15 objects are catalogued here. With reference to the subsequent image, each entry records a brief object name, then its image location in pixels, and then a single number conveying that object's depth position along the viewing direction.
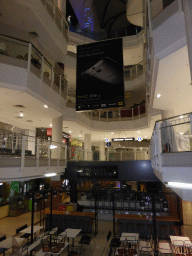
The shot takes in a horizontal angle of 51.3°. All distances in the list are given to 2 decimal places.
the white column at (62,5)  14.25
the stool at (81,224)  12.40
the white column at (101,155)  13.03
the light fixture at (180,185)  3.89
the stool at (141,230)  11.95
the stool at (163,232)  11.48
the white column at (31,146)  11.77
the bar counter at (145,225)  11.29
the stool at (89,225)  12.20
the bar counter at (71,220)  12.36
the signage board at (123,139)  19.69
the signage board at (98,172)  12.30
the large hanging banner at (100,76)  7.97
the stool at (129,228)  12.11
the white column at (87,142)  20.15
